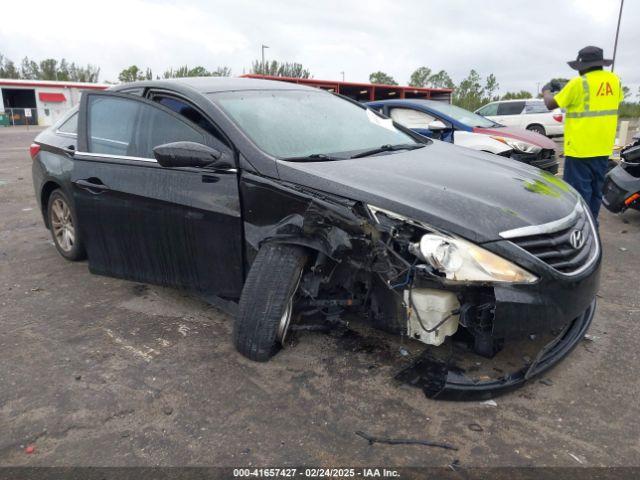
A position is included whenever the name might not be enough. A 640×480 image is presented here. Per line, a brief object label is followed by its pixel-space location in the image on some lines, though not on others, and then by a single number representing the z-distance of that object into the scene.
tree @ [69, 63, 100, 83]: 58.56
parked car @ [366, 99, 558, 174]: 6.82
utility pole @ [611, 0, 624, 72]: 24.34
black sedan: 2.32
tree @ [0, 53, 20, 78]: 53.06
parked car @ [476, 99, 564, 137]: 17.56
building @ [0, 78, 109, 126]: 37.62
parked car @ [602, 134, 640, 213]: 5.40
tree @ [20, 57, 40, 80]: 55.22
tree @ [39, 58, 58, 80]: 56.09
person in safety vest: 4.91
